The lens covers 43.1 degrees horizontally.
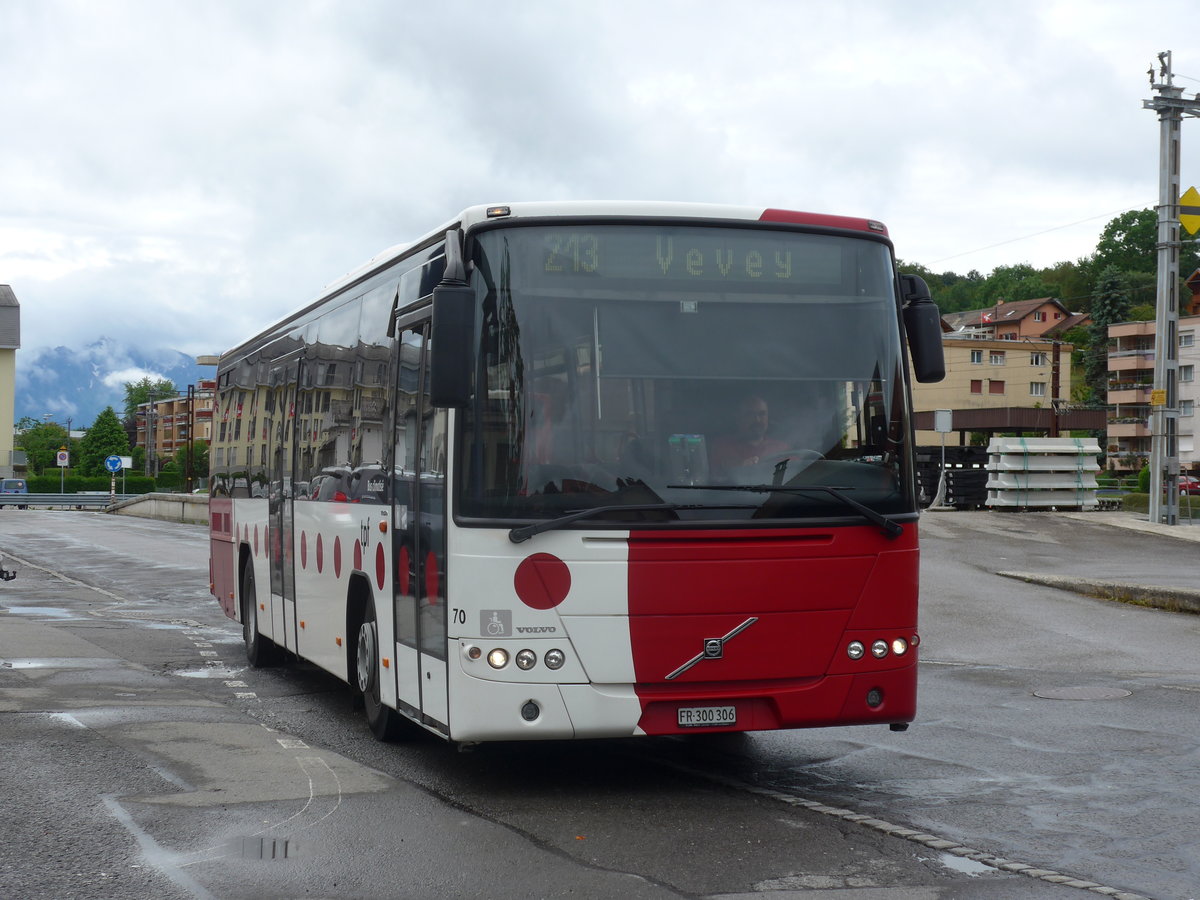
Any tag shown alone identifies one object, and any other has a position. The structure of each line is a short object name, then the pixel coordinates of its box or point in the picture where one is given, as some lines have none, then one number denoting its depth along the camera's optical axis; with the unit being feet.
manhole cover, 37.93
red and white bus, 23.62
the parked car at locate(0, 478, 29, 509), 304.50
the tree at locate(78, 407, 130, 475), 481.46
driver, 24.16
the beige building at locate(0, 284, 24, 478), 397.19
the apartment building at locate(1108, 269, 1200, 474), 359.46
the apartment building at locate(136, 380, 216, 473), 272.66
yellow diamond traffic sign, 113.91
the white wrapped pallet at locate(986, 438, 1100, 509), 127.95
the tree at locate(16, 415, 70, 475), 572.10
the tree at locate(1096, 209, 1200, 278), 431.02
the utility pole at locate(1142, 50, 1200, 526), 114.73
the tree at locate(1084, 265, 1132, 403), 386.73
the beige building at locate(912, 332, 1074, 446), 363.76
